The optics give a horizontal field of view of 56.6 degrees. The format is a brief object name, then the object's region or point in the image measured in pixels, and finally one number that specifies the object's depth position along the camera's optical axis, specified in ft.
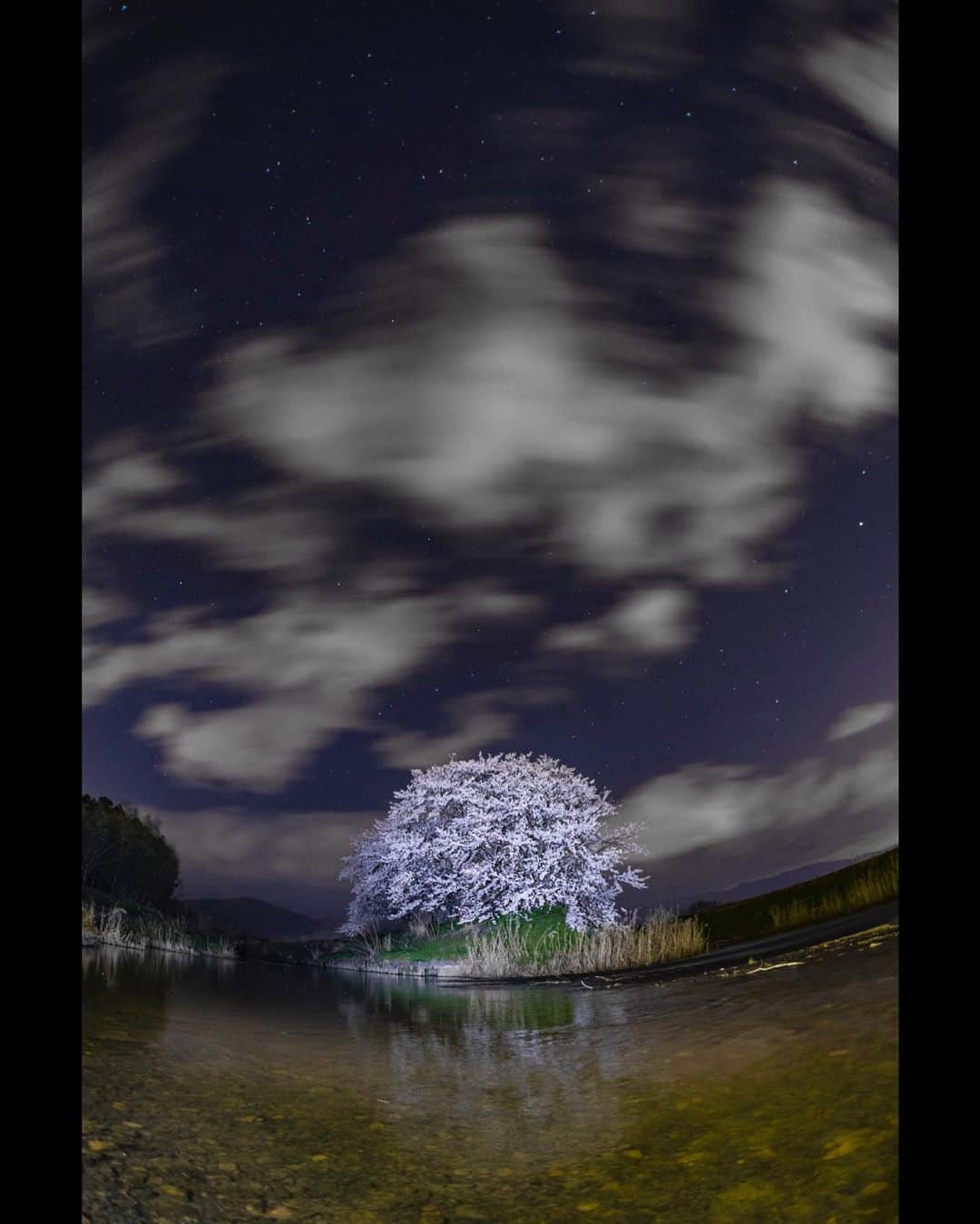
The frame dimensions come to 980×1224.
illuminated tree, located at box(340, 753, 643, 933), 67.56
